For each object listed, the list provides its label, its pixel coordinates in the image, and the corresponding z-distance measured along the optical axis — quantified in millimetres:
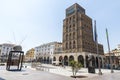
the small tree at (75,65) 12309
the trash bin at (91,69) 17015
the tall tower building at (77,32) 35567
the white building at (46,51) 52564
